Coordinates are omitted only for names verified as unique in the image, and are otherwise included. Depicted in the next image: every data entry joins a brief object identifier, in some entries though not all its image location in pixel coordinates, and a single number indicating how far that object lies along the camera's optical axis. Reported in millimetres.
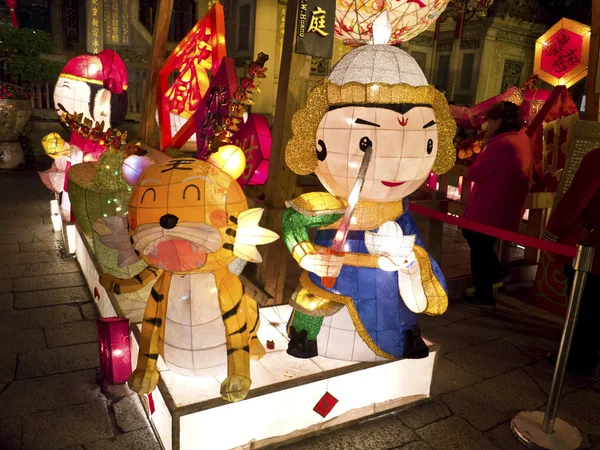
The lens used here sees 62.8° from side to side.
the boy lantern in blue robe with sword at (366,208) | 2350
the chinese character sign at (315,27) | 3160
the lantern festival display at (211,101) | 3199
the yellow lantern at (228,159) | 2439
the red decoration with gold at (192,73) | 4492
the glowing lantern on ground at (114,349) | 2934
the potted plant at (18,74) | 11016
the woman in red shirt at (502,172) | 4512
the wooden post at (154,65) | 5922
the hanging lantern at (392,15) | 3180
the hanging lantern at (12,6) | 12133
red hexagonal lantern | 6078
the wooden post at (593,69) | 4141
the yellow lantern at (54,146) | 4992
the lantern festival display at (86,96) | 5086
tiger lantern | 2160
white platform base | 2289
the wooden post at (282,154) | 3461
